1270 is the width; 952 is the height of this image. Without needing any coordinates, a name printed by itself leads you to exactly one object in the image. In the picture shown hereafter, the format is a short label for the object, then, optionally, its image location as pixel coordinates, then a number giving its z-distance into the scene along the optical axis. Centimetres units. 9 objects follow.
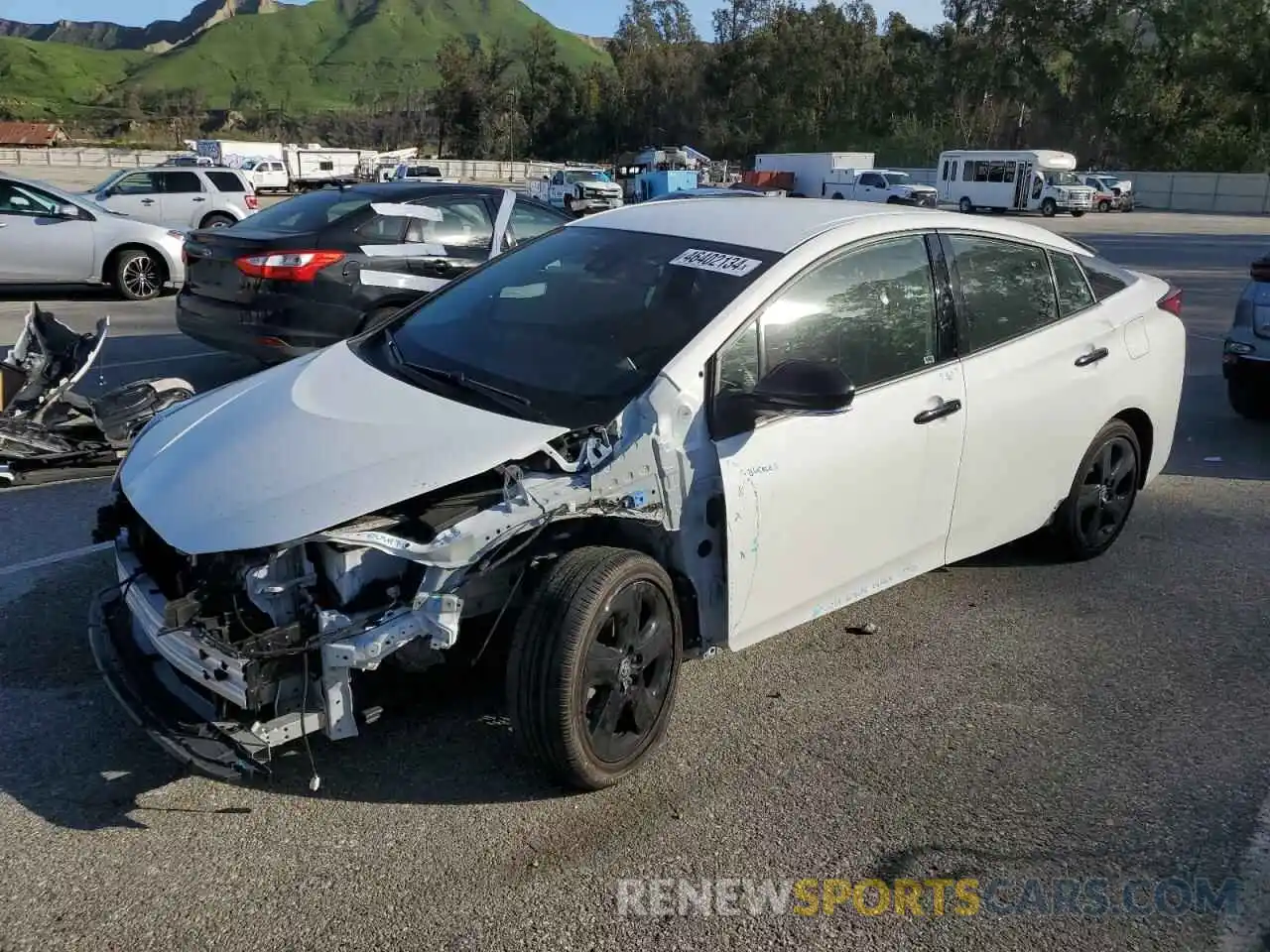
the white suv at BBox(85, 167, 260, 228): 2044
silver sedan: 1295
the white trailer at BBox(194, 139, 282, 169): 5466
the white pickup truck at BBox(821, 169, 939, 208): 4441
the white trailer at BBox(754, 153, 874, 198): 5228
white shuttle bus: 4638
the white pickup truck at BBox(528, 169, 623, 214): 3941
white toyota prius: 309
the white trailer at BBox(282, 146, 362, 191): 5903
